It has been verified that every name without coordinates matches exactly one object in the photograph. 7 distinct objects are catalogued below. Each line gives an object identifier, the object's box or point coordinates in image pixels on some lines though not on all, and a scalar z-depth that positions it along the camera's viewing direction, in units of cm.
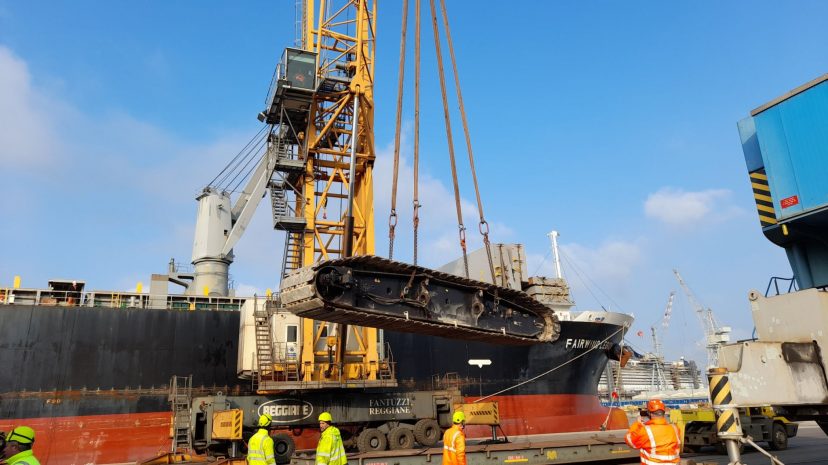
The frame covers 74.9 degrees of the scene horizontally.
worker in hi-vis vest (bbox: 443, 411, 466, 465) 677
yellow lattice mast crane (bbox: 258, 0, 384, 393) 1878
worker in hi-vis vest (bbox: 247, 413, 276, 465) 758
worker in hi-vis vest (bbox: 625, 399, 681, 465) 569
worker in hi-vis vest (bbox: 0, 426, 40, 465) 436
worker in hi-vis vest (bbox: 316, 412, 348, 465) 696
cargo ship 1841
